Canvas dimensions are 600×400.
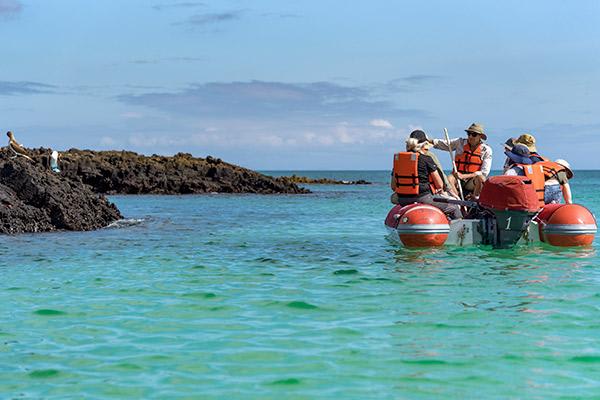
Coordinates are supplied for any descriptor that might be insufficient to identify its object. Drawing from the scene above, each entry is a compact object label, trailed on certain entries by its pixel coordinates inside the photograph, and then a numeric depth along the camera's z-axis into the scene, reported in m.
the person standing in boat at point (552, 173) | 14.50
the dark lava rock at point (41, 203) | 18.69
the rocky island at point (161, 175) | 48.78
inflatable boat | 13.29
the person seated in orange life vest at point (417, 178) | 14.03
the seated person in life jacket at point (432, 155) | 14.16
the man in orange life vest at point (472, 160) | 14.67
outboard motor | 13.02
